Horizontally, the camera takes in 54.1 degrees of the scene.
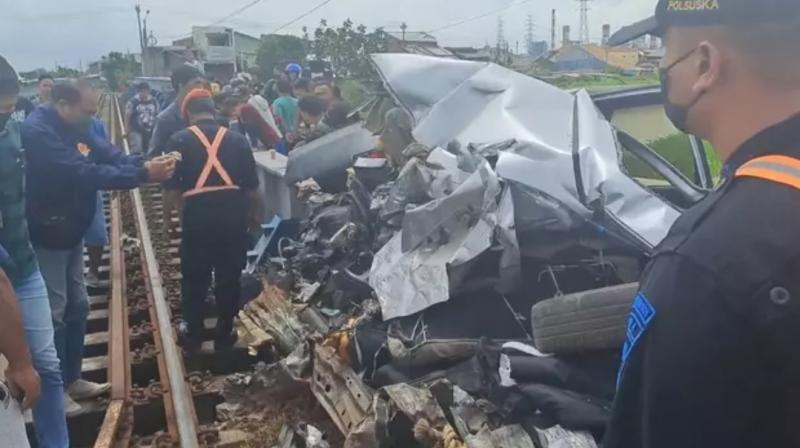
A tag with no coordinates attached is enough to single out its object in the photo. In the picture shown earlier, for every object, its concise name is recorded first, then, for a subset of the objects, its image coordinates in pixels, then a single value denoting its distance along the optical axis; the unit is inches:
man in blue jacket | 178.4
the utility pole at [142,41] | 2200.1
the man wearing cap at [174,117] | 288.5
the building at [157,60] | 1633.9
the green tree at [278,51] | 1320.1
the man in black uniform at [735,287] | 45.0
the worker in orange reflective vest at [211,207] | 217.8
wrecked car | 137.8
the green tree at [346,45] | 1269.7
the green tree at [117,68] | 2118.1
